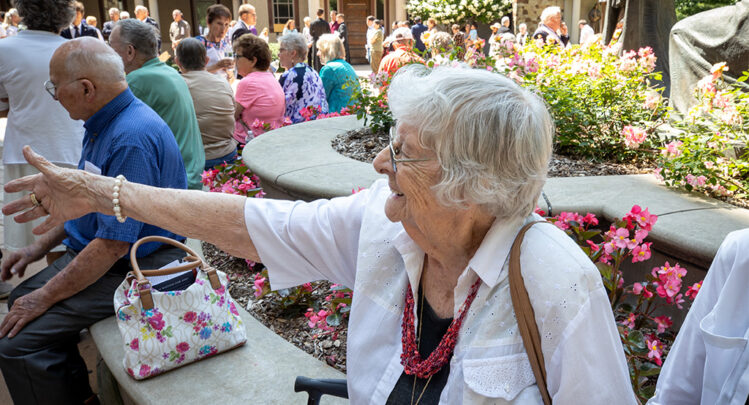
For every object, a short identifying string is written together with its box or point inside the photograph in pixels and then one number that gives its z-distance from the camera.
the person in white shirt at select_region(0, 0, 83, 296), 3.71
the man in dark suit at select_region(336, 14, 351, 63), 18.98
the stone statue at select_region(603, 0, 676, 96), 6.43
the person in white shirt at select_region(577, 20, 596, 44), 14.01
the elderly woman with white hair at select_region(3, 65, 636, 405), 1.32
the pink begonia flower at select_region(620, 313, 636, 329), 2.18
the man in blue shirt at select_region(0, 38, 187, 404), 2.46
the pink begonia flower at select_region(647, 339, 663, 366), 1.99
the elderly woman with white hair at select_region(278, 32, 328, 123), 5.90
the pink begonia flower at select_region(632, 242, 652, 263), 2.09
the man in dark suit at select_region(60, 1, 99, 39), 13.00
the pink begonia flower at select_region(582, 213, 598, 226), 2.29
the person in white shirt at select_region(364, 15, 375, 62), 17.25
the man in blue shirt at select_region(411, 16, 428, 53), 17.41
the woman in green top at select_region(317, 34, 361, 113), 6.59
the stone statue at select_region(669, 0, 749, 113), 4.78
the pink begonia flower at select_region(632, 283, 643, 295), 2.17
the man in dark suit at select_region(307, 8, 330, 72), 17.31
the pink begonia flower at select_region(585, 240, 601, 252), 2.22
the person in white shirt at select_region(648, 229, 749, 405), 1.14
